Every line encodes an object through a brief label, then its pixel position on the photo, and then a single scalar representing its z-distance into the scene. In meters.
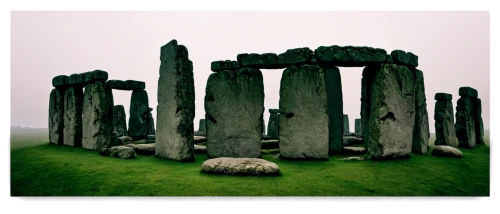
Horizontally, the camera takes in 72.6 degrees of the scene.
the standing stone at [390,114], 7.36
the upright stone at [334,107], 8.80
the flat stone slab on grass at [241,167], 6.05
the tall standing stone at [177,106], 7.43
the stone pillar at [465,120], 10.66
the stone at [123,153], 7.88
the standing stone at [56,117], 10.95
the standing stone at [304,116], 7.59
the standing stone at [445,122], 10.62
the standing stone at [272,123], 16.52
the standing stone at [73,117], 10.35
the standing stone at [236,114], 7.98
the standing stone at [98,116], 9.40
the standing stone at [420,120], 8.49
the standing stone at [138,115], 13.31
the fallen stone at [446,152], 7.94
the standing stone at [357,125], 19.61
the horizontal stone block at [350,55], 7.67
